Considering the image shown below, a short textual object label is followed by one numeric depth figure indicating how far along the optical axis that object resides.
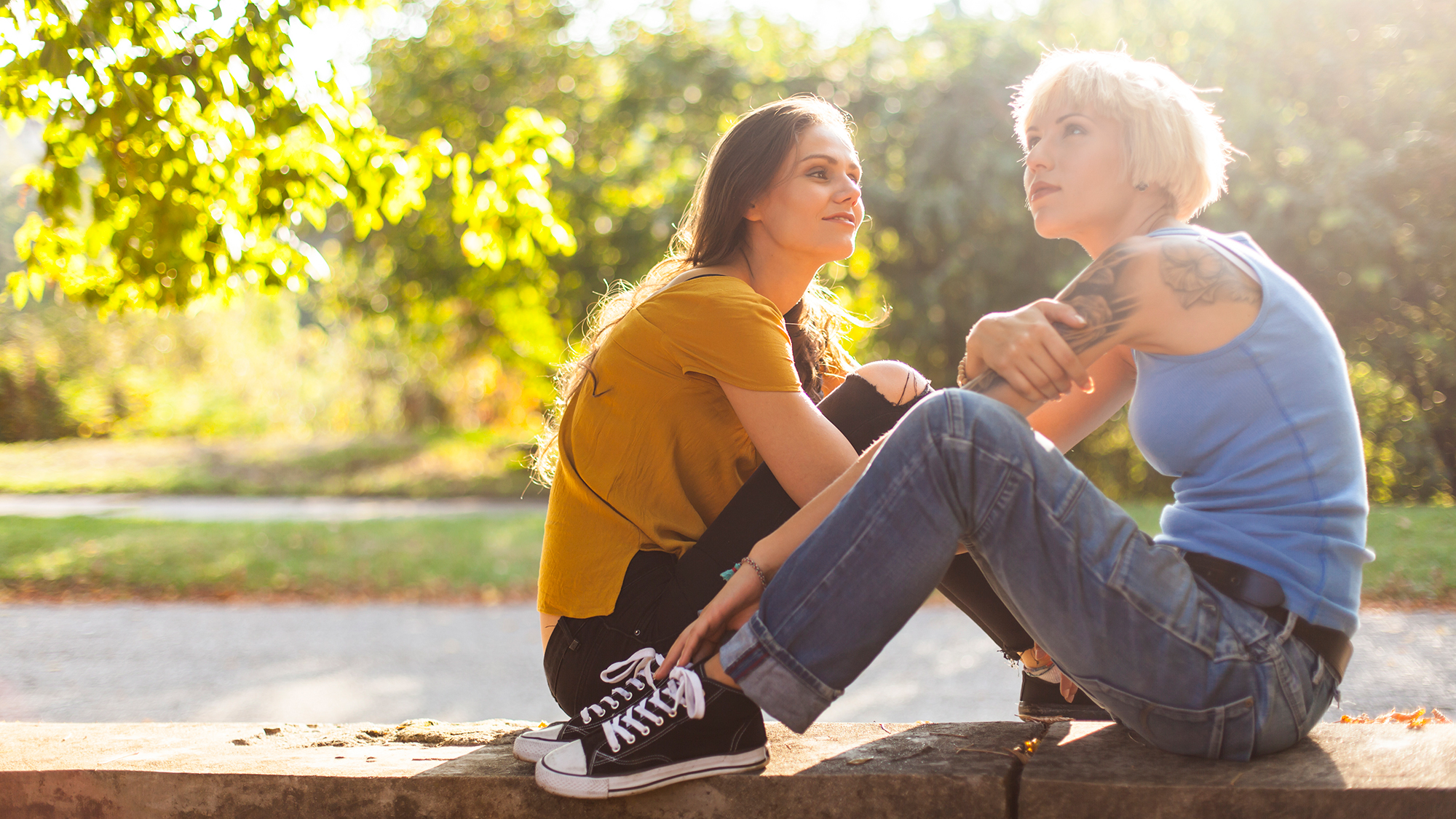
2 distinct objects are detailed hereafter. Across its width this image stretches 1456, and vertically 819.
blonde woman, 1.48
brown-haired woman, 1.80
